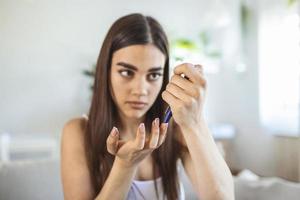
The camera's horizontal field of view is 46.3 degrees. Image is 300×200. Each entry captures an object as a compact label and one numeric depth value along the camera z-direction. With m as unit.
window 2.07
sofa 0.71
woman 0.51
